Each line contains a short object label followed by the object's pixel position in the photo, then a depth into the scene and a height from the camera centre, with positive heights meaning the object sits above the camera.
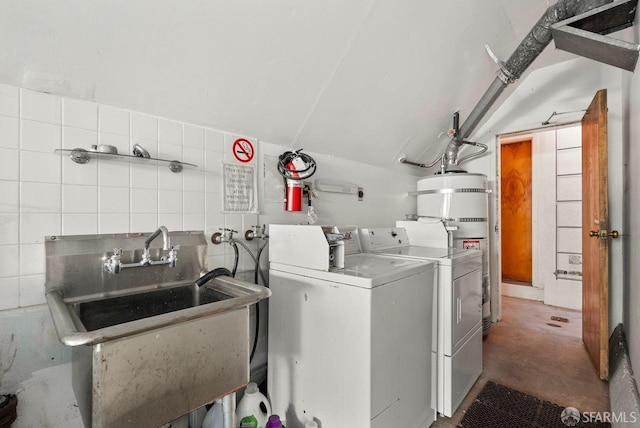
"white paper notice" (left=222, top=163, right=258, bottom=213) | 1.65 +0.16
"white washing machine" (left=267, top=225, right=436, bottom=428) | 1.26 -0.60
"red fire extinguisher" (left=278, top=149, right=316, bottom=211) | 1.85 +0.28
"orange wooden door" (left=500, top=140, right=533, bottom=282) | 4.18 +0.07
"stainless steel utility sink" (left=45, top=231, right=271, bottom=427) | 0.79 -0.39
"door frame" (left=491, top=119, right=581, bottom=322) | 3.11 -0.13
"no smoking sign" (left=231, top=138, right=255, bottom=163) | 1.69 +0.39
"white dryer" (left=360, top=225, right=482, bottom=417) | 1.66 -0.63
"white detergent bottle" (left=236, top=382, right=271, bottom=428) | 1.43 -1.02
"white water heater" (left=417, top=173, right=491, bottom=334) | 2.70 +0.05
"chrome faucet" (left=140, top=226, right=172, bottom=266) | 1.16 -0.16
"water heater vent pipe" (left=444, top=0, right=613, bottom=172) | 1.64 +1.14
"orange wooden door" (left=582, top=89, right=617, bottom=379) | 1.90 -0.14
